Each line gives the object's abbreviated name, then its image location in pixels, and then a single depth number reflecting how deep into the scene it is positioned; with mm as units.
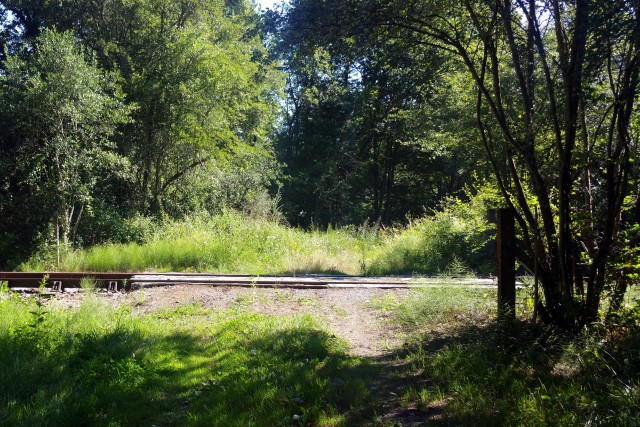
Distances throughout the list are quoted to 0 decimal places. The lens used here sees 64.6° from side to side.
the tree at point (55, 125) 15719
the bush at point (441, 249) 14414
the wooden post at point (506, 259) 6746
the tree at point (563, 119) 5508
